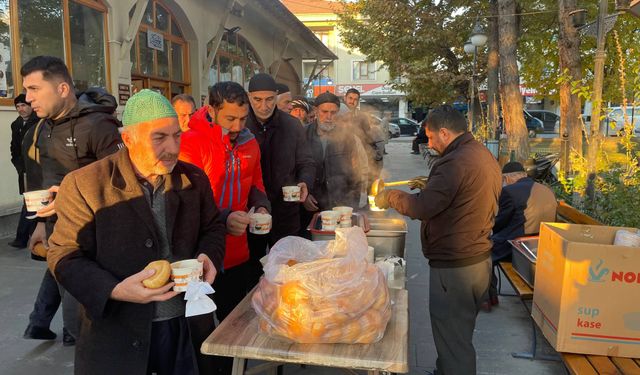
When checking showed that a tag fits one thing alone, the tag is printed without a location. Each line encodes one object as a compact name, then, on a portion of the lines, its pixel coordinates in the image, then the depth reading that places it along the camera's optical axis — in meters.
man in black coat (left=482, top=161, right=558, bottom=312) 4.21
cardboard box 2.47
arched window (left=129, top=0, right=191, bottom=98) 8.68
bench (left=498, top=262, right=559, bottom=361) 3.38
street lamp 13.42
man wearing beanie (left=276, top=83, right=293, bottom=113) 5.34
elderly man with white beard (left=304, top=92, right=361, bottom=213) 4.69
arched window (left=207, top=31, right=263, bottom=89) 11.98
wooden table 1.60
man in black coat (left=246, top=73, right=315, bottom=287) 3.21
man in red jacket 2.41
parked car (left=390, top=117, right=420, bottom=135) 33.19
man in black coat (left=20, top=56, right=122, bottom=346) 2.58
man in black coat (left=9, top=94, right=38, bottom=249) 5.30
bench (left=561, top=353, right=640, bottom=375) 2.45
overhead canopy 11.83
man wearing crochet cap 1.60
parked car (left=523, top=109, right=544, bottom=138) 28.40
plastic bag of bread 1.66
